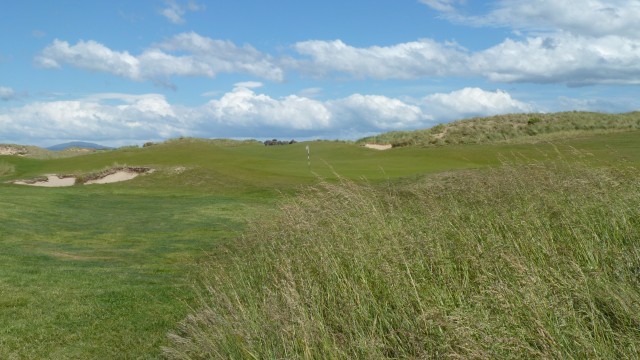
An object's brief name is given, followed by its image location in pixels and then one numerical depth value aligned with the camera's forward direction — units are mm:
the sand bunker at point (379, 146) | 65875
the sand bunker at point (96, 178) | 45031
